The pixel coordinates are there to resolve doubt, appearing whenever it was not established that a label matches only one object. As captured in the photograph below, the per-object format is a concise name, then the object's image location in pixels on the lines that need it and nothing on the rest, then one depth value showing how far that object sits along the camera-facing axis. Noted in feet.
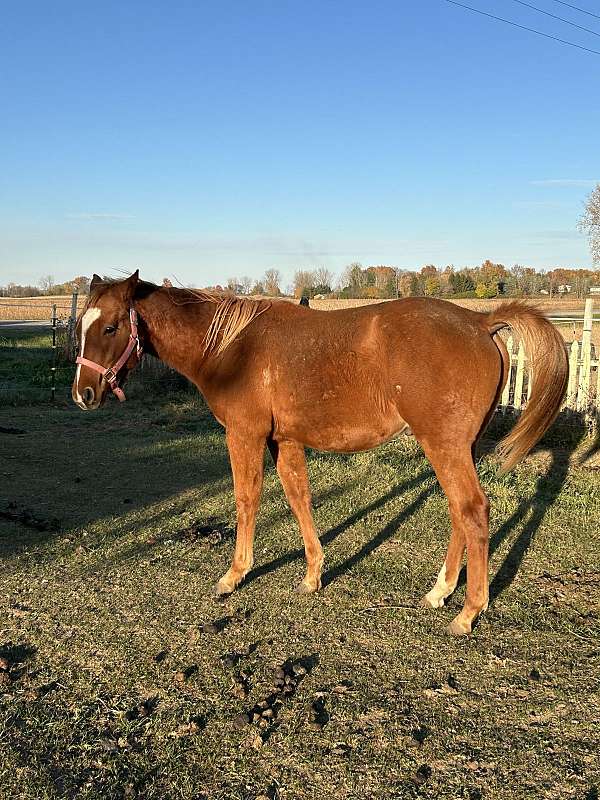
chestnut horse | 13.29
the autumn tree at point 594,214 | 136.95
